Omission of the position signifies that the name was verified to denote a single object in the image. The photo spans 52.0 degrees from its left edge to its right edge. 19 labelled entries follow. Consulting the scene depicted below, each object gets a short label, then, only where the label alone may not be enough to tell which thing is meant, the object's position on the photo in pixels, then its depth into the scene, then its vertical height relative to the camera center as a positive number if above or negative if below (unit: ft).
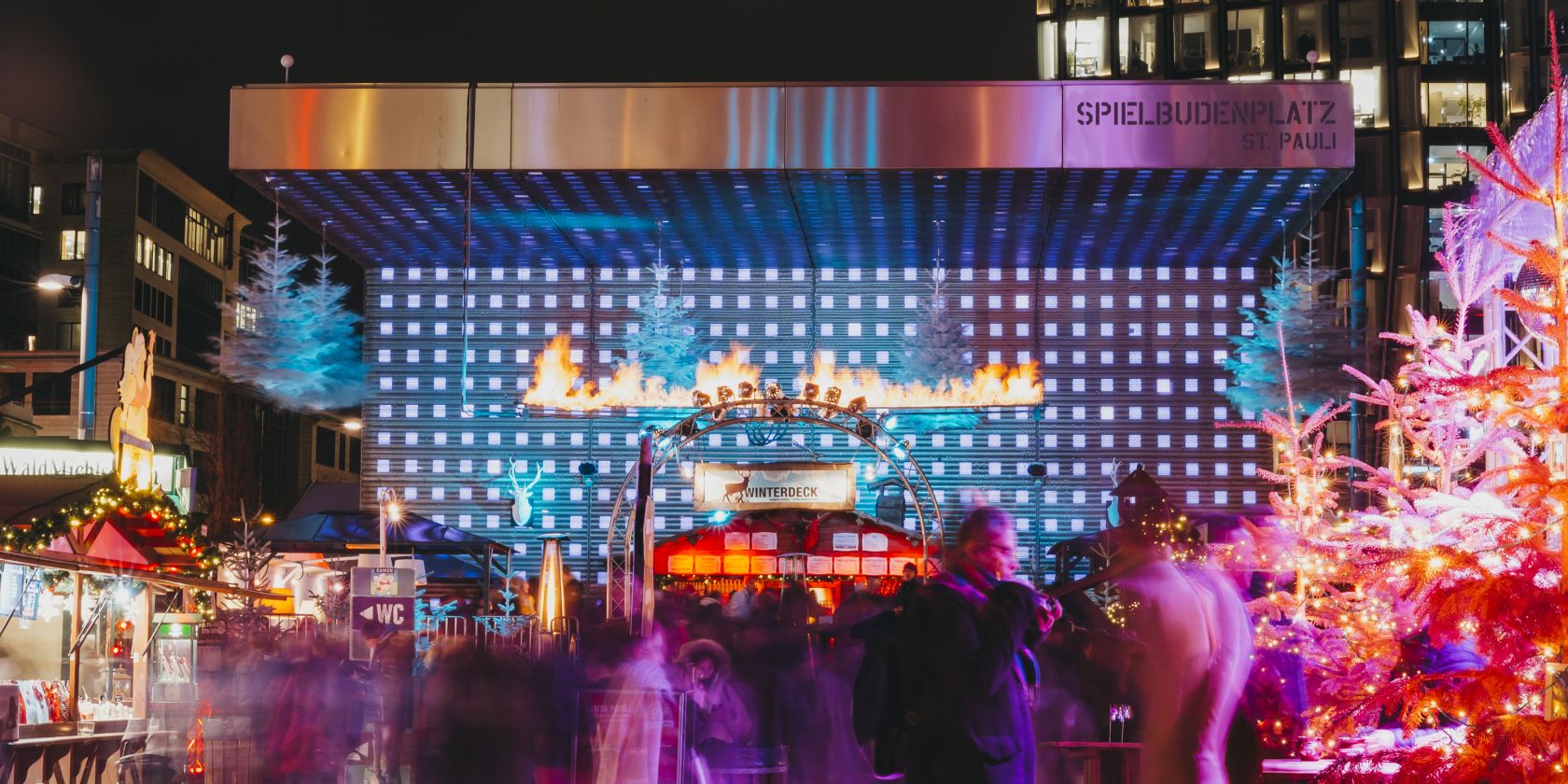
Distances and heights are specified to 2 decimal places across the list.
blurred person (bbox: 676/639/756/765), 34.55 -4.81
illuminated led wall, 92.94 +6.28
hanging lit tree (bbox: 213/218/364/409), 88.84 +8.25
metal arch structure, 71.97 +2.36
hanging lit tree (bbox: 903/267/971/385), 90.89 +7.55
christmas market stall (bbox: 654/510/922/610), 89.40 -3.89
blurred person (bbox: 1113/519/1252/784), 25.08 -2.95
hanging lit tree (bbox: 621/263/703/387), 91.76 +8.04
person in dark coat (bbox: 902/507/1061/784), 20.24 -2.42
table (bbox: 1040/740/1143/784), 30.73 -5.45
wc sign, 41.42 -3.19
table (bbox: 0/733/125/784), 39.11 -6.87
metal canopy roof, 82.23 +17.11
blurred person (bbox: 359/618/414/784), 35.58 -4.77
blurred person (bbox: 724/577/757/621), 56.95 -4.52
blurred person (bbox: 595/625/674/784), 31.65 -4.76
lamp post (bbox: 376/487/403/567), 84.02 -1.12
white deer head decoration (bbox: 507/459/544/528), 92.17 -0.89
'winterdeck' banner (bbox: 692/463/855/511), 80.84 -0.20
